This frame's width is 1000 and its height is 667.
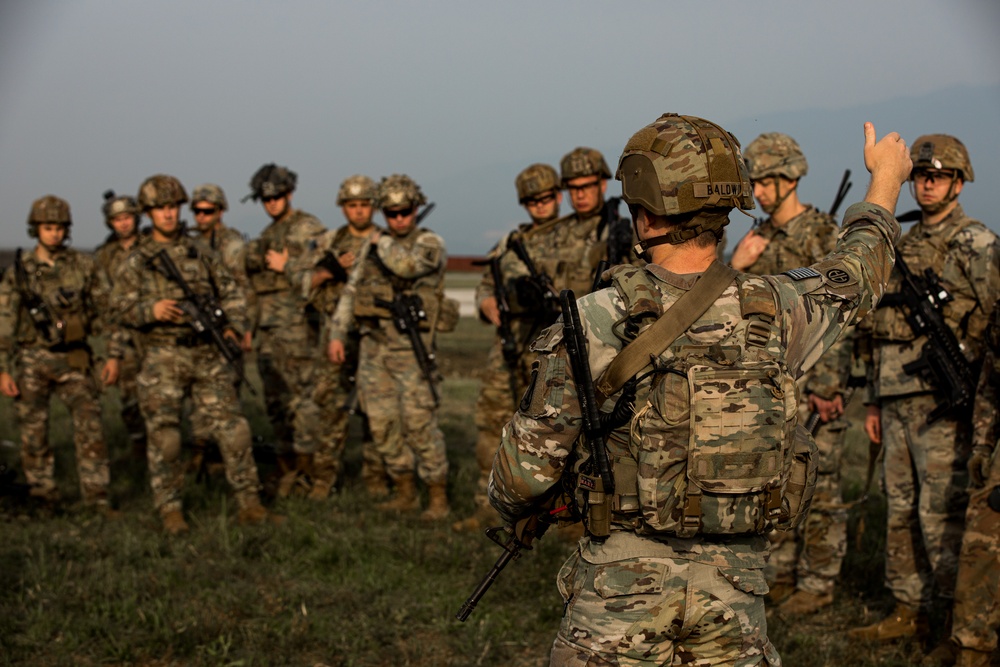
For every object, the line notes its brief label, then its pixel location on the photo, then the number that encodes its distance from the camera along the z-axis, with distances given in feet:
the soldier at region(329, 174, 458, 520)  26.20
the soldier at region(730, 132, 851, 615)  19.10
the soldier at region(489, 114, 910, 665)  8.66
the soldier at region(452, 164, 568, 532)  25.03
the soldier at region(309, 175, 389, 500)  28.71
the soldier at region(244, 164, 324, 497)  30.91
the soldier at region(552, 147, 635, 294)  23.03
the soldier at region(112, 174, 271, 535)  24.68
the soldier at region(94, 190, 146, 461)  33.53
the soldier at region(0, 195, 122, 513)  27.07
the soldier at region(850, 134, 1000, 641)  16.96
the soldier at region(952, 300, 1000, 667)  14.89
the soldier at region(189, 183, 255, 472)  30.81
